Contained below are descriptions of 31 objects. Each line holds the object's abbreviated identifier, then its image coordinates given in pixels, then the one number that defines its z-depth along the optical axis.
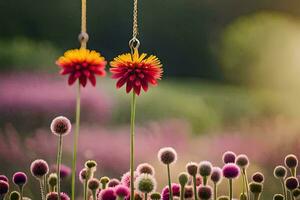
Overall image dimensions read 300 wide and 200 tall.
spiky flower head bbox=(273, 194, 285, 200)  1.68
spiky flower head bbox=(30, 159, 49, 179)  1.62
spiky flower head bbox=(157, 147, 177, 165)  1.61
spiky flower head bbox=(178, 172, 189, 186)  1.59
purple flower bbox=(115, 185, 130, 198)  1.56
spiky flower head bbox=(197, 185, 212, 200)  1.58
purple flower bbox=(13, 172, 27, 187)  1.66
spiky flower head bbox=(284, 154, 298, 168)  1.70
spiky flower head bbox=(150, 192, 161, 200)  1.60
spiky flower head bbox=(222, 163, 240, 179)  1.64
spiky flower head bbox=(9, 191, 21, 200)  1.66
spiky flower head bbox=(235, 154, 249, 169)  1.69
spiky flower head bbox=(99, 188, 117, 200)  1.57
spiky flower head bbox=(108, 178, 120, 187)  1.68
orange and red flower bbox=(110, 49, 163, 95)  1.53
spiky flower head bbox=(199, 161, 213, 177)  1.60
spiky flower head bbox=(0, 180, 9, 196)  1.64
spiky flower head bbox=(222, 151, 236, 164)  1.72
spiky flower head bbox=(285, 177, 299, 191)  1.68
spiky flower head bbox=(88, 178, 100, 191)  1.64
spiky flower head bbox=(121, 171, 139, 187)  1.65
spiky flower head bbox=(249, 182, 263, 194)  1.67
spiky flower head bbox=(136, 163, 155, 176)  1.66
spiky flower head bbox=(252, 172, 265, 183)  1.70
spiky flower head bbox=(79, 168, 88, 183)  1.65
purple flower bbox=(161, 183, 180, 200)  1.65
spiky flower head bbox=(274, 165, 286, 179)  1.71
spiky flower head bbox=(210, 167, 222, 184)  1.63
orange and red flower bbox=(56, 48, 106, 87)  1.47
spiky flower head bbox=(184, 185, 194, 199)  1.64
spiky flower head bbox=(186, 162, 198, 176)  1.61
